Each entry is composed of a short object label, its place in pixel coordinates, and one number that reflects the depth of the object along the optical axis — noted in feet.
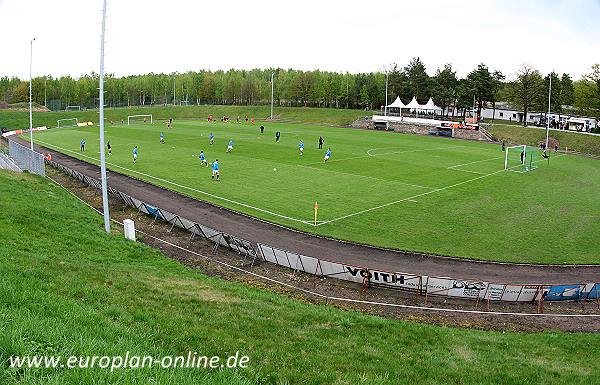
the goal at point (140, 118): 390.26
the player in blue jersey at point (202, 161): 166.91
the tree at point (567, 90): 402.64
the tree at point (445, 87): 400.06
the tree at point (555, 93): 354.70
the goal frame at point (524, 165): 178.74
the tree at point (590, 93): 295.07
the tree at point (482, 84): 366.43
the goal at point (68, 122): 362.06
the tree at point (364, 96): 449.48
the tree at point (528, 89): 346.54
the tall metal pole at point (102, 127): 79.97
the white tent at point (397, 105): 351.46
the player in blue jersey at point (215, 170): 140.77
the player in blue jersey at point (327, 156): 178.19
